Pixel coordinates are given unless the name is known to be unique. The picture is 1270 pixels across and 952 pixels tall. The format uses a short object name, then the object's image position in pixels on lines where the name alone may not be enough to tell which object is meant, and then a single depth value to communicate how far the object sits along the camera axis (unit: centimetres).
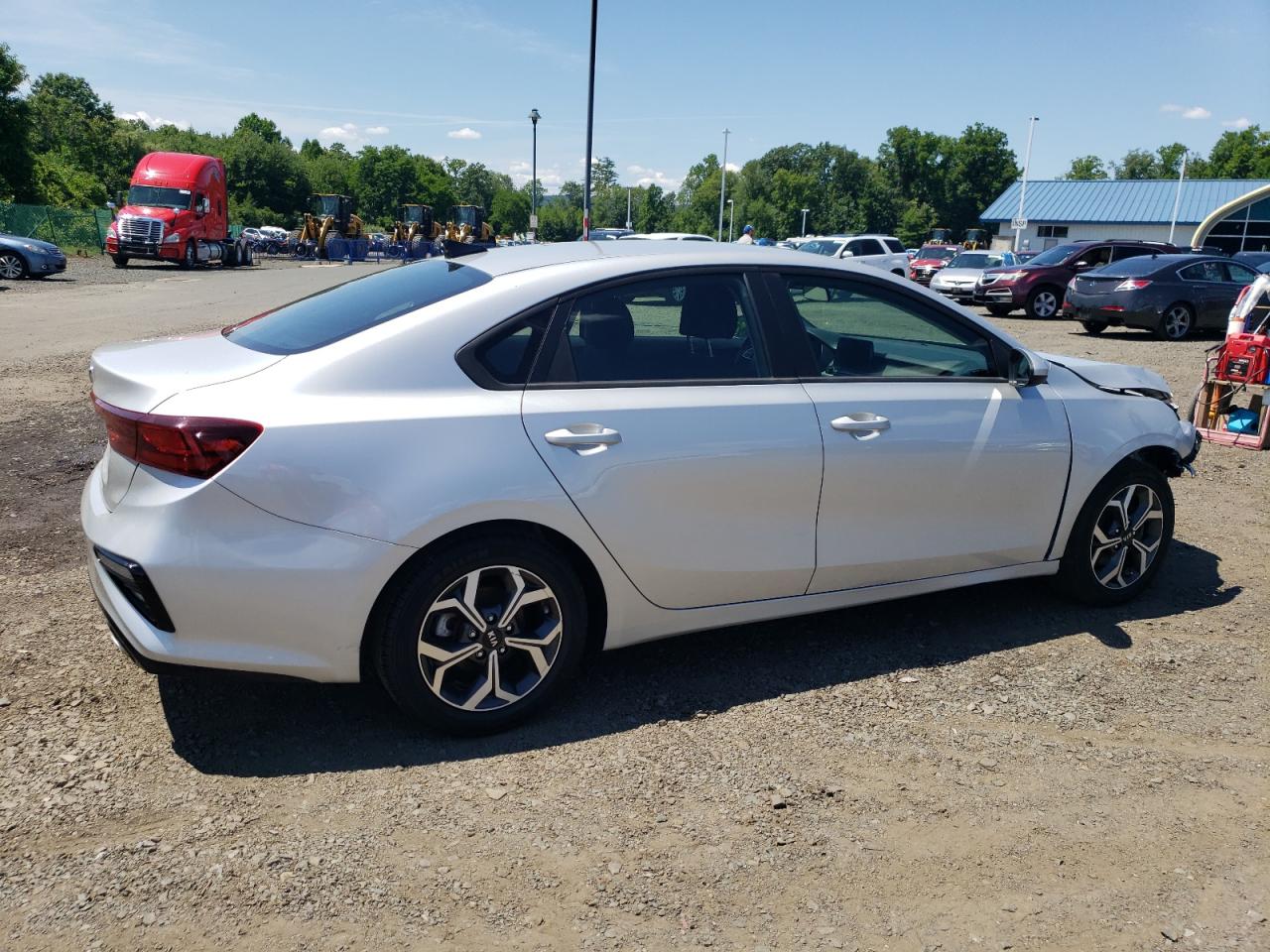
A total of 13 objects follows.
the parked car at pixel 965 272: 2442
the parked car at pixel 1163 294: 1762
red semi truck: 3372
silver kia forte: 301
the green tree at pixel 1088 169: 14414
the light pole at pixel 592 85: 2447
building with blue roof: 7044
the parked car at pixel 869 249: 2656
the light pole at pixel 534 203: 4169
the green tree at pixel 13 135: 4238
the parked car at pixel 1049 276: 2183
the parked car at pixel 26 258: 2433
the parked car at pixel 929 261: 3133
